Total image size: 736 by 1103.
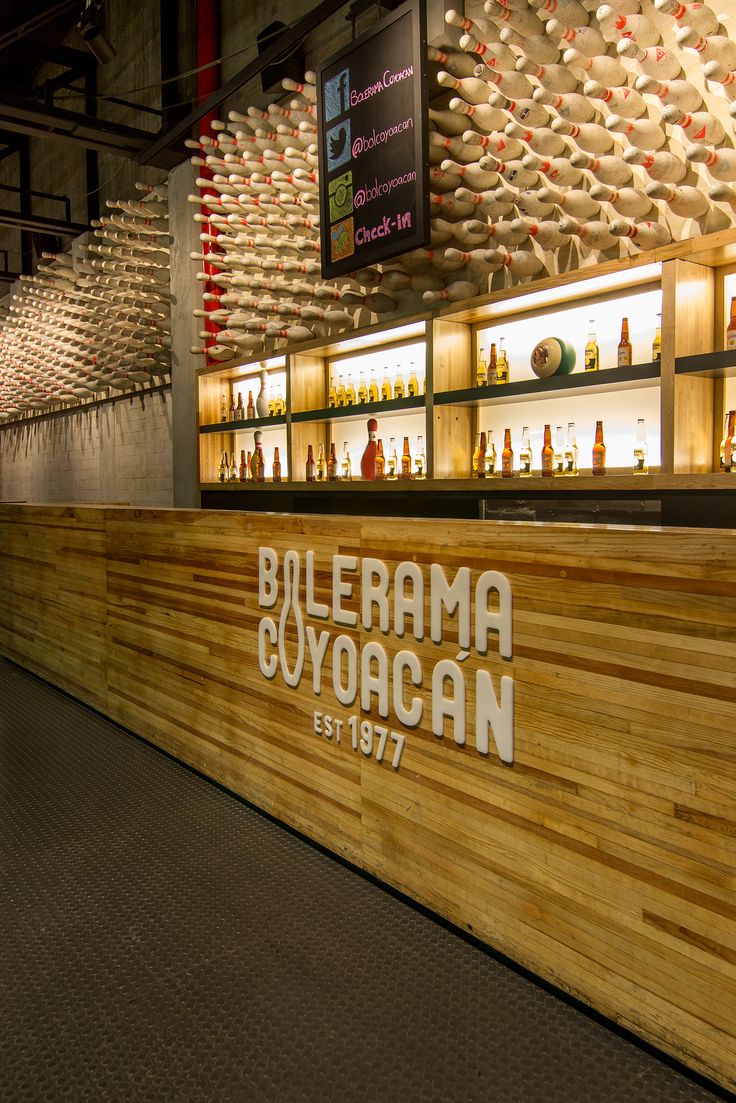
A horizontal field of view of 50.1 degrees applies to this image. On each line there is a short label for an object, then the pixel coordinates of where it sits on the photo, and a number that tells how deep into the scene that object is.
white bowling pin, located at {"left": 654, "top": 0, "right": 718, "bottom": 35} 2.67
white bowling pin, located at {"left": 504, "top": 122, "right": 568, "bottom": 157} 3.19
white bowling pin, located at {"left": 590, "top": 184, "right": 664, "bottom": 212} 3.08
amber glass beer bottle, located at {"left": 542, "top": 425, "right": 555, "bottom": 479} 3.51
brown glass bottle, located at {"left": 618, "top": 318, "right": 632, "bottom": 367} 3.32
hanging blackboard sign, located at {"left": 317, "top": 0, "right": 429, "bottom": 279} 3.60
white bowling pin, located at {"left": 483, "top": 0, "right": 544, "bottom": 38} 3.08
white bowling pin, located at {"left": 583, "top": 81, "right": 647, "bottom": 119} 2.95
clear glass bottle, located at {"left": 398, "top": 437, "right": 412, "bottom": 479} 4.28
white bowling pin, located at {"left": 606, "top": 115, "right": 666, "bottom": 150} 2.96
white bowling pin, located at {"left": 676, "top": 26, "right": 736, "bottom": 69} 2.66
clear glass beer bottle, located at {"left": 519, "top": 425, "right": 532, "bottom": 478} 3.57
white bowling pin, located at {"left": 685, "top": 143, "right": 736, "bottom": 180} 2.70
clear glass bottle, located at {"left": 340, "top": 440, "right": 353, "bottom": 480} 4.66
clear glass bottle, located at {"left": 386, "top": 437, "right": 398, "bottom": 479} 4.64
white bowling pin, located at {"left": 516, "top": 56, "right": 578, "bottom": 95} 3.09
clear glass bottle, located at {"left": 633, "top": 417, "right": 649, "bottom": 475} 3.28
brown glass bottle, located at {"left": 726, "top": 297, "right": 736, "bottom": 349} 2.93
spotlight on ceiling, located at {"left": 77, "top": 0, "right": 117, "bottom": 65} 4.67
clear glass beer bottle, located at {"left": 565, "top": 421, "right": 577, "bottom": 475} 3.65
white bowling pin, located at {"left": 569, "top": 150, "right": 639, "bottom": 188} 3.06
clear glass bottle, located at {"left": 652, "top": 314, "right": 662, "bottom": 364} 3.25
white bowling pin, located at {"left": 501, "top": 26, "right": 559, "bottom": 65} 3.10
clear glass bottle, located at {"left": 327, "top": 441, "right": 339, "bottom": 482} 4.88
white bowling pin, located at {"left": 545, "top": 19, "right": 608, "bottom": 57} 2.99
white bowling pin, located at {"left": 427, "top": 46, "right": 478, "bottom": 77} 3.64
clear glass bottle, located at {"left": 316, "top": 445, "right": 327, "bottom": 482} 4.95
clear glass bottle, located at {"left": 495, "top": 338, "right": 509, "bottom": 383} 3.92
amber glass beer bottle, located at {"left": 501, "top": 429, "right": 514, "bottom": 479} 3.69
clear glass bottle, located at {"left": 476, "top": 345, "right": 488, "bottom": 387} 4.05
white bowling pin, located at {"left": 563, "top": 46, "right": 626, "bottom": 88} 2.92
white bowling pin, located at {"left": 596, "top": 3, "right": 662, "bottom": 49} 2.87
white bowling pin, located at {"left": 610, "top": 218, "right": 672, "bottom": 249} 3.07
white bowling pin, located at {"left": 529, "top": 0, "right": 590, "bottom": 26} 3.01
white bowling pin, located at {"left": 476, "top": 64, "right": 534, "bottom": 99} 3.19
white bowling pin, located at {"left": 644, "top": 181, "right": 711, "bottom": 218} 2.90
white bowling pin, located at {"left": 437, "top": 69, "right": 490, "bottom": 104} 3.38
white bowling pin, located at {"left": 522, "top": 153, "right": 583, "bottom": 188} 3.13
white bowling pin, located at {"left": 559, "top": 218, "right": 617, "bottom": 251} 3.22
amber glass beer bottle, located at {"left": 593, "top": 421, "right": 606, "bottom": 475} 3.37
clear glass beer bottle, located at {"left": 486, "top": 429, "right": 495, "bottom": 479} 3.94
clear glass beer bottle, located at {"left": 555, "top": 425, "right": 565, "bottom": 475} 3.75
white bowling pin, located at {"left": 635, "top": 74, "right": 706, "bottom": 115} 2.76
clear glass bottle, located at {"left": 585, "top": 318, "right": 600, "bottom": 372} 3.48
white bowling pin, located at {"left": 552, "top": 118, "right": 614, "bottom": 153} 3.11
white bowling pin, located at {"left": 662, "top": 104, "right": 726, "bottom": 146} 2.80
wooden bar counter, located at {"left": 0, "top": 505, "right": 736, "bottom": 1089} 1.29
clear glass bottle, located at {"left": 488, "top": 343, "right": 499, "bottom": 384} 3.93
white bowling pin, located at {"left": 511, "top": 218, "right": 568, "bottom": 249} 3.42
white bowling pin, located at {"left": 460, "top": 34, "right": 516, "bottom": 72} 3.17
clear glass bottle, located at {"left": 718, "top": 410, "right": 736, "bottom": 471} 3.00
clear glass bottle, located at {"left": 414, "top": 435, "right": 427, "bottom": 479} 4.44
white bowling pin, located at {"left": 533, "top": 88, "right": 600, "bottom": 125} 3.07
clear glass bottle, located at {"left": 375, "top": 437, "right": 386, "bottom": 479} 4.56
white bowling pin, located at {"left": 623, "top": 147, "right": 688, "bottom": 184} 2.92
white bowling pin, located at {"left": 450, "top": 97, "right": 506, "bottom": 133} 3.41
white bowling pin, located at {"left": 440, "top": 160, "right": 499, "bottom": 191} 3.59
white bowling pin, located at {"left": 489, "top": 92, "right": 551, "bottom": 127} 3.19
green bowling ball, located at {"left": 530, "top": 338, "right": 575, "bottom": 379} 3.52
